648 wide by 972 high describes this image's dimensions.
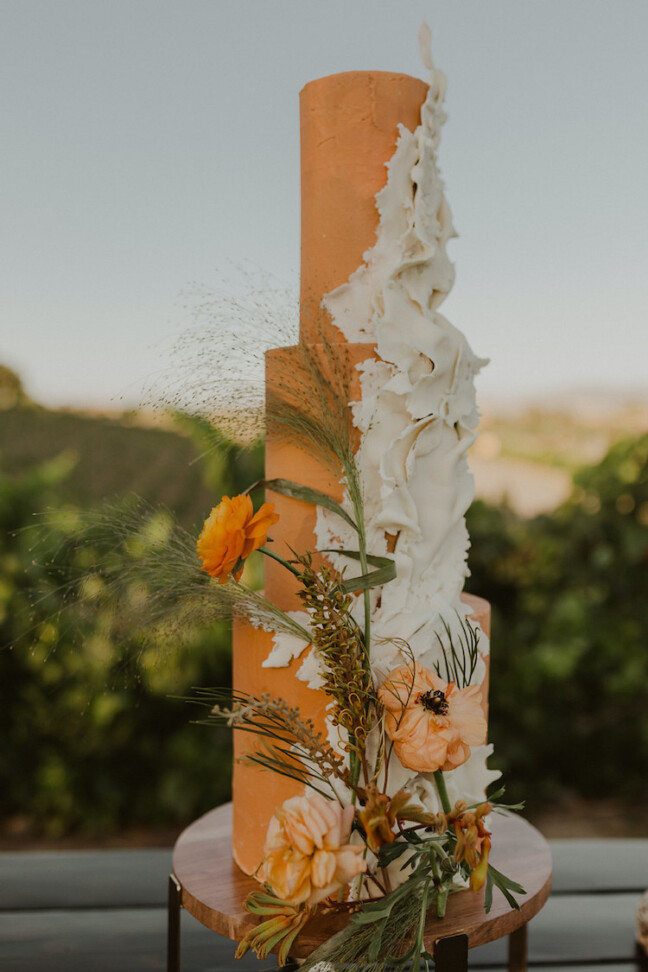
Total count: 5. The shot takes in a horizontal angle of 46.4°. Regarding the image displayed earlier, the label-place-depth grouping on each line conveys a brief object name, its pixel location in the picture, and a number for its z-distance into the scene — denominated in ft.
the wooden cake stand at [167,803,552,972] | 2.63
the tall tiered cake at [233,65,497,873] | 2.97
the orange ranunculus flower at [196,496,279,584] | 2.65
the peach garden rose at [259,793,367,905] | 2.27
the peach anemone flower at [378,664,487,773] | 2.52
